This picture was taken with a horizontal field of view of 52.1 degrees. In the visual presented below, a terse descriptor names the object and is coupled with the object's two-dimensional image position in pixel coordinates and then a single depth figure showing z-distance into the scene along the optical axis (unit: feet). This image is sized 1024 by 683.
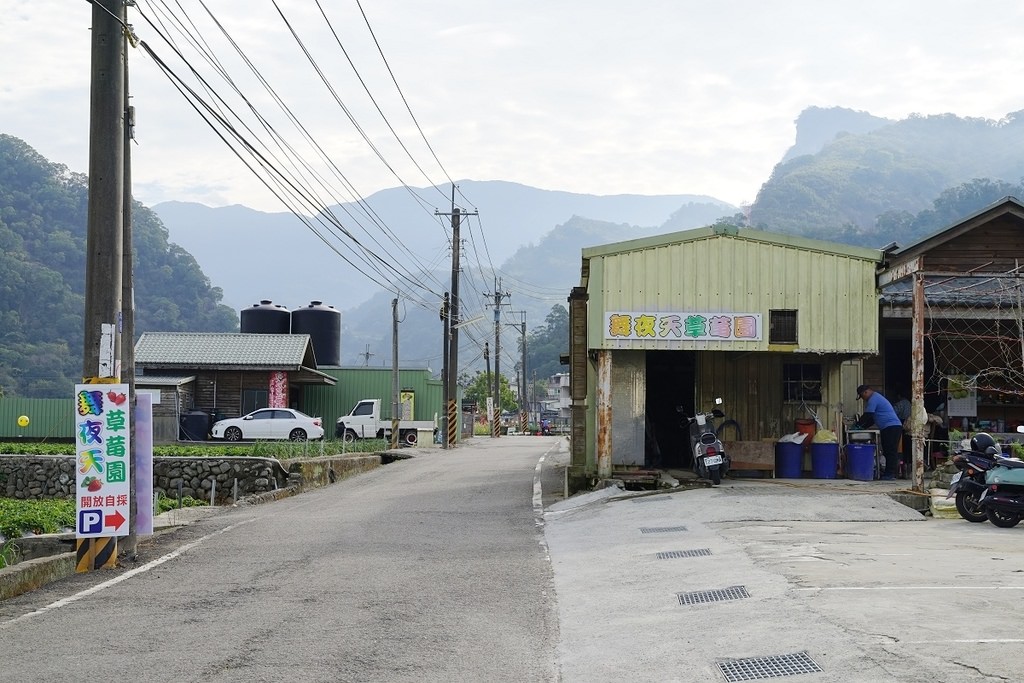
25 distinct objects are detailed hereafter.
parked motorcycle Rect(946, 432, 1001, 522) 41.24
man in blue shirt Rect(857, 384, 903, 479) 57.31
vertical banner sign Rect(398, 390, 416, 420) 150.00
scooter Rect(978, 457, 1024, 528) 39.17
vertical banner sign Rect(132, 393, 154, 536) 39.58
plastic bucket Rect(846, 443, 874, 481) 57.11
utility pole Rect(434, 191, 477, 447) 132.15
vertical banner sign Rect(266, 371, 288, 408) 128.57
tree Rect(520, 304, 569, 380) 364.17
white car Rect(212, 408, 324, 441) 118.52
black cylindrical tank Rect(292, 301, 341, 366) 168.66
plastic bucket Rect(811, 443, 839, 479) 58.03
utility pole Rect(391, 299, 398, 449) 121.08
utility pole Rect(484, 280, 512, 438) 199.39
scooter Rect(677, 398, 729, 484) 54.54
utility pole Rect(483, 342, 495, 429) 188.19
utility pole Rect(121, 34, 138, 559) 38.06
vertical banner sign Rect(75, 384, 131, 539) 36.73
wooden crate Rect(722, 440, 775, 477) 59.06
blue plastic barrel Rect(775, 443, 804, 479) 58.70
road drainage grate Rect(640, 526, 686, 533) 41.25
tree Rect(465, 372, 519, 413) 278.50
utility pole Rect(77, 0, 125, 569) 37.22
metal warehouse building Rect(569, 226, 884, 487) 56.49
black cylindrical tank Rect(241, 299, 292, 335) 162.71
